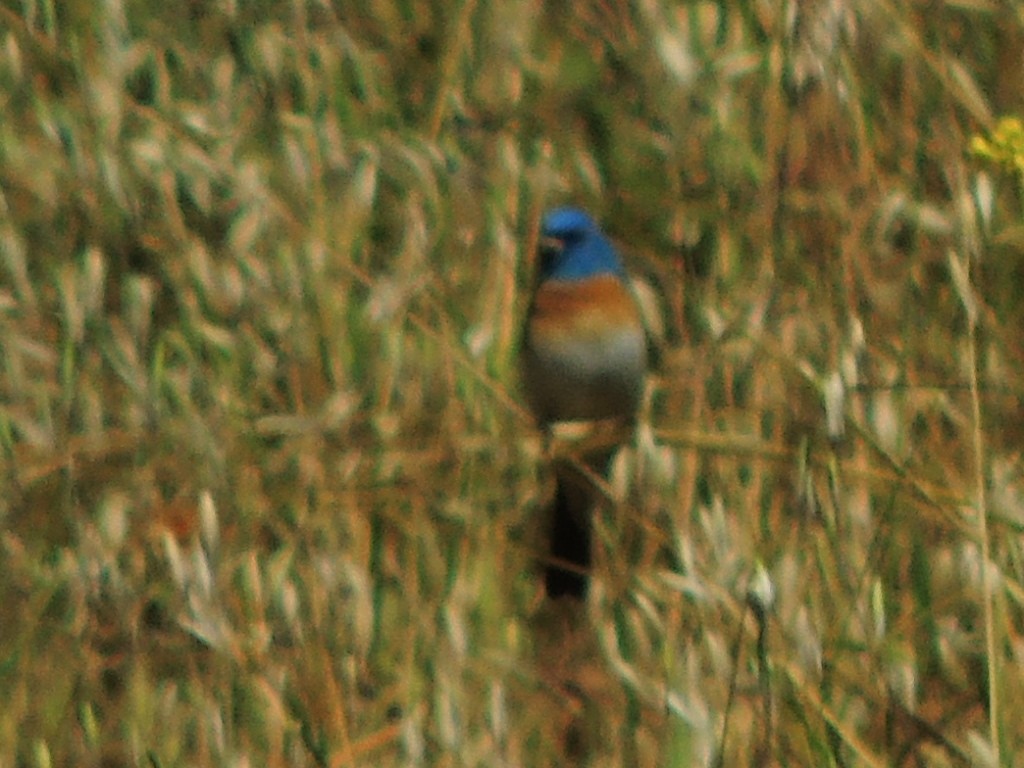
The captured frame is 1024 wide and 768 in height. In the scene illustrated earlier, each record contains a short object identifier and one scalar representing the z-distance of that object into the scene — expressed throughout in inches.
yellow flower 242.1
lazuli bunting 283.4
